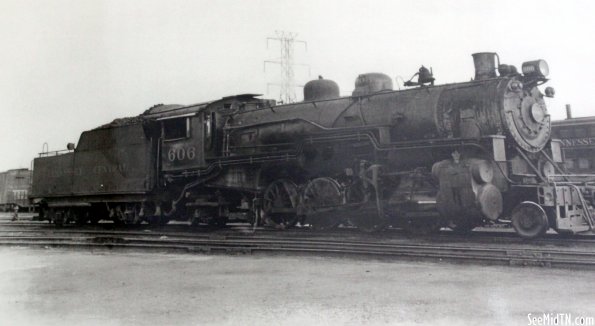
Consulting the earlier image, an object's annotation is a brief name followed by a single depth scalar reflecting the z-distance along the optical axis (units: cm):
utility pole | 3478
